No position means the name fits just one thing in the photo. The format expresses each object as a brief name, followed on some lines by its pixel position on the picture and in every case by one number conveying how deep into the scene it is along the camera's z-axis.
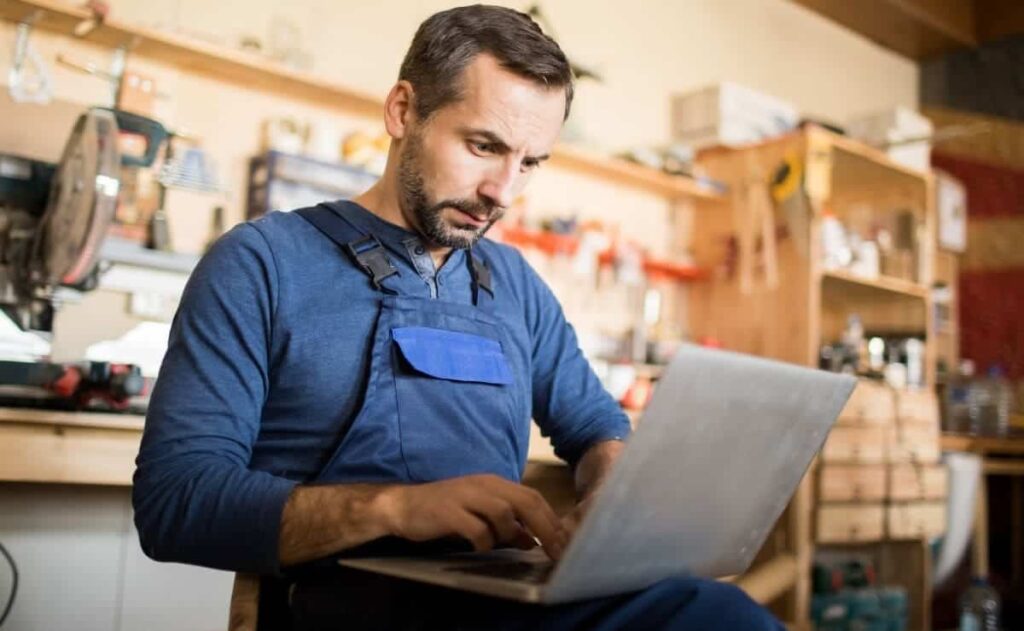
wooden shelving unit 3.28
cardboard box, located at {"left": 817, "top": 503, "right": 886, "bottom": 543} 3.05
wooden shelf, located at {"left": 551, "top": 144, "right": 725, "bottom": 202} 3.12
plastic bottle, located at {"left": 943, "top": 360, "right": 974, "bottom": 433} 4.32
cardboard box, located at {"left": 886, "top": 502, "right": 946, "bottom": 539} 3.27
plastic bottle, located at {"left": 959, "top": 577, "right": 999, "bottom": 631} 3.48
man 0.93
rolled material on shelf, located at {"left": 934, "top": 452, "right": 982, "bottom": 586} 3.74
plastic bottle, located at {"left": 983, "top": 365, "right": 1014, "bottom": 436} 4.34
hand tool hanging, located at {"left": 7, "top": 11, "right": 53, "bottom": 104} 2.17
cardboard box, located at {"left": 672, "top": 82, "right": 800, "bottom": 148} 3.54
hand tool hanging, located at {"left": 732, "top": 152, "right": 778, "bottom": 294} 3.46
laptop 0.79
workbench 1.72
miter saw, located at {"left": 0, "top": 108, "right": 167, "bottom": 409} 1.84
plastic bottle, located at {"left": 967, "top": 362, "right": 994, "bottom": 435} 4.36
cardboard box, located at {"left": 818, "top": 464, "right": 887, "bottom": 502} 3.04
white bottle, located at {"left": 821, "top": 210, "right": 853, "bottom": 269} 3.58
